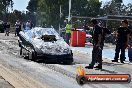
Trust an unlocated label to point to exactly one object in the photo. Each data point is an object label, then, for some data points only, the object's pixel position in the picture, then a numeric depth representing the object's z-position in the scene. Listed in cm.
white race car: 1559
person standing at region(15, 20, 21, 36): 3426
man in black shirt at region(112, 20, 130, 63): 1656
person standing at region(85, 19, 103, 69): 1377
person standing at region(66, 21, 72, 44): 2680
